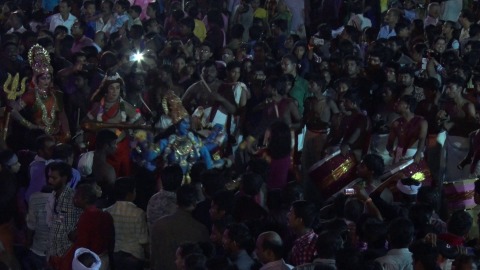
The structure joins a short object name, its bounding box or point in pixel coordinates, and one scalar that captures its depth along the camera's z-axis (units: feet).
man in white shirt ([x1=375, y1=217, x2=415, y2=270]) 28.27
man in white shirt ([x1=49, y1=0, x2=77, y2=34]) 55.83
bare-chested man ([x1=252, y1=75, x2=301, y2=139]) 42.01
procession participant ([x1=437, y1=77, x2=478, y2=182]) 41.83
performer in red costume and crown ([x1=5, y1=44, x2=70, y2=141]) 42.57
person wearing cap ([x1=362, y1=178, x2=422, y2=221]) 33.17
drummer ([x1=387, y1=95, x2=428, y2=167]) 39.75
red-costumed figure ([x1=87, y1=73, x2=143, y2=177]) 40.37
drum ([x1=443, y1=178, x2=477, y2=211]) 40.16
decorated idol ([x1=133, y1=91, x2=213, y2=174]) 37.73
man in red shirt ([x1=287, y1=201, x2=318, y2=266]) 28.78
